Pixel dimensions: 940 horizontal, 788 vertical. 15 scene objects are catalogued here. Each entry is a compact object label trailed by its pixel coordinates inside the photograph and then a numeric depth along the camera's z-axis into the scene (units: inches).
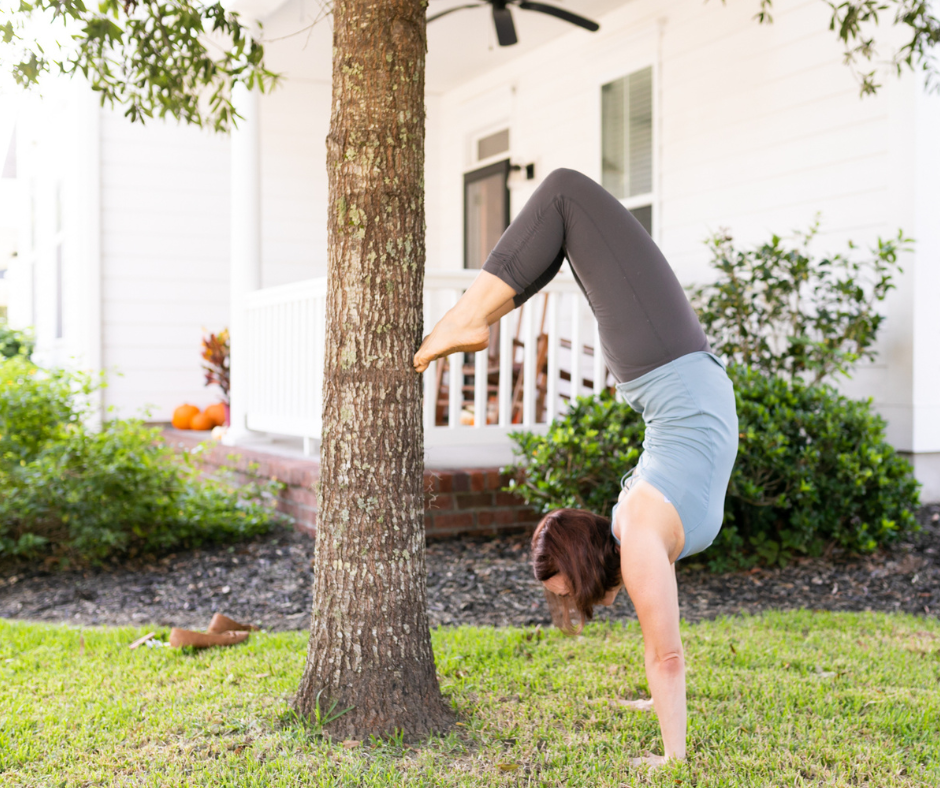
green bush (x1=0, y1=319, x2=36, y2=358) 359.6
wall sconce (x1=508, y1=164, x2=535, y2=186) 294.2
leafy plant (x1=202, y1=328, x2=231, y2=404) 278.2
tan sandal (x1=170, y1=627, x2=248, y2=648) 110.4
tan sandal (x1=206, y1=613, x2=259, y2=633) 116.6
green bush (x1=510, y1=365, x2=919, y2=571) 147.4
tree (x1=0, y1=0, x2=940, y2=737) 80.3
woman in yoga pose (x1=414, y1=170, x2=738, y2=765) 72.8
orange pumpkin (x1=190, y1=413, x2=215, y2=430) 290.2
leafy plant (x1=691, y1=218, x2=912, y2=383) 177.8
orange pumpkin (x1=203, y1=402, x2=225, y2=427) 288.2
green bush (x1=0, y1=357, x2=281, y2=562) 165.5
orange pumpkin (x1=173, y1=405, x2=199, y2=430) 293.1
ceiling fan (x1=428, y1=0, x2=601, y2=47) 219.8
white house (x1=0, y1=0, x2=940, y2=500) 184.5
